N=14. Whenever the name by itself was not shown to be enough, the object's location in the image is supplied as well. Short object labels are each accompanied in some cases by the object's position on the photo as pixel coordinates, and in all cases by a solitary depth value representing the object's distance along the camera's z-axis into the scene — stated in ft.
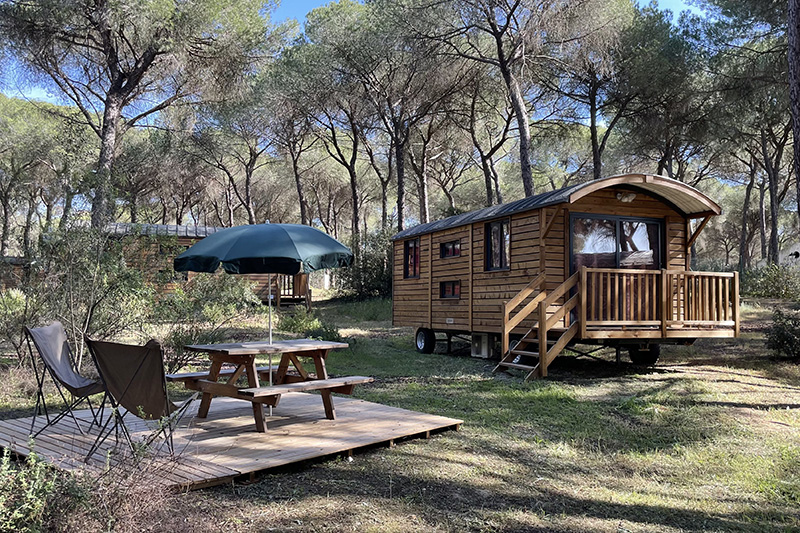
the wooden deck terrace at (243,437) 12.01
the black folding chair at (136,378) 11.48
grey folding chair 13.44
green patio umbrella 15.90
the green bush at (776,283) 53.16
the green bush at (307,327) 34.68
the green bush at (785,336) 28.91
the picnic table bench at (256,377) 15.02
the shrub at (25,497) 7.63
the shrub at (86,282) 21.15
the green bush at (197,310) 24.34
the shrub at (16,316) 22.63
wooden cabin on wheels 26.53
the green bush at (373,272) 69.15
